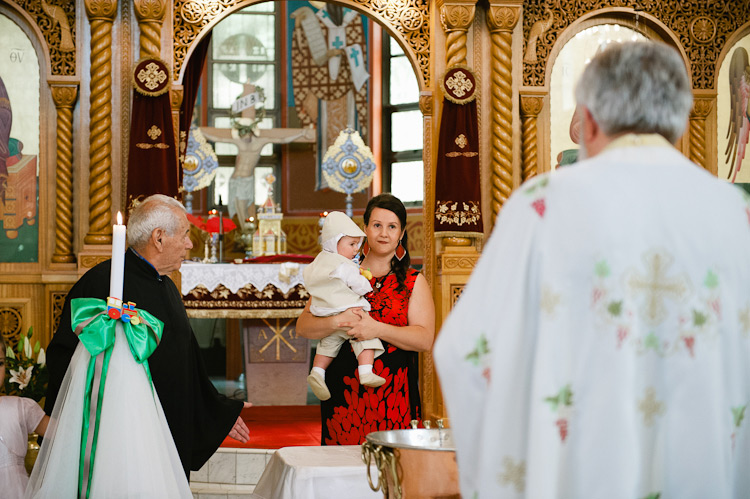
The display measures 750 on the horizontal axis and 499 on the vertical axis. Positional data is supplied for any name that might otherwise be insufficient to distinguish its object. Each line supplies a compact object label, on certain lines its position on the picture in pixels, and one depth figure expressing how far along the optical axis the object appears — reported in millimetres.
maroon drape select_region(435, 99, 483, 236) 6957
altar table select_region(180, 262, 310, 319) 7164
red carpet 6477
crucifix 10891
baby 3498
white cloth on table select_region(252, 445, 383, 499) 2691
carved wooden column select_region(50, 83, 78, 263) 6895
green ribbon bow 2727
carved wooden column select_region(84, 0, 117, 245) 6770
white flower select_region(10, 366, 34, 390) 5367
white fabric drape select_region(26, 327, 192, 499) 2697
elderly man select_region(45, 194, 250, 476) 3148
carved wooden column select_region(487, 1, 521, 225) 7176
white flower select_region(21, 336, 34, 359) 5418
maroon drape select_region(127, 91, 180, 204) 6641
